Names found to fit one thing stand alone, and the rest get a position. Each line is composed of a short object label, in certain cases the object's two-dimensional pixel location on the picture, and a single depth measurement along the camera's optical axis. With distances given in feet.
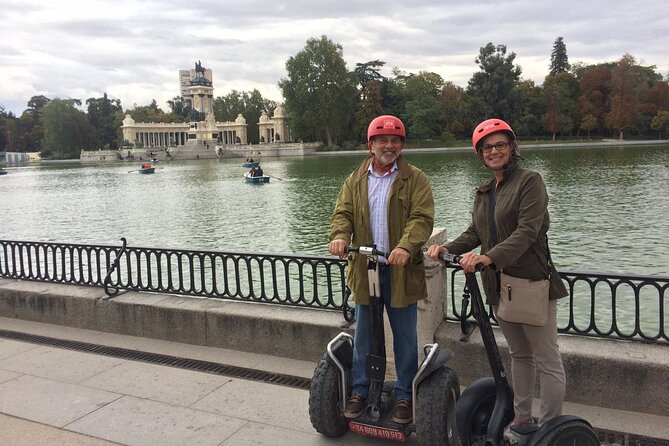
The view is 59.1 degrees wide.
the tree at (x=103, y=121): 376.89
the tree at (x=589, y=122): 245.45
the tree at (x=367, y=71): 300.61
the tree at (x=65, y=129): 343.26
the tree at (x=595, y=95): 253.03
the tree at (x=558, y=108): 249.34
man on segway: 10.69
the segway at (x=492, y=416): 9.10
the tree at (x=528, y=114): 253.24
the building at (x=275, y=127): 355.56
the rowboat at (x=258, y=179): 116.06
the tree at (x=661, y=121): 239.91
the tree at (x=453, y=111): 267.39
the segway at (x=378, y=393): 10.49
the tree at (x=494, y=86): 245.24
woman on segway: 8.95
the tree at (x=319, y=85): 273.95
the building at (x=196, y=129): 347.56
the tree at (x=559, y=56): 348.59
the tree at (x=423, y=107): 262.47
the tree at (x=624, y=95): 238.89
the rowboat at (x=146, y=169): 174.70
